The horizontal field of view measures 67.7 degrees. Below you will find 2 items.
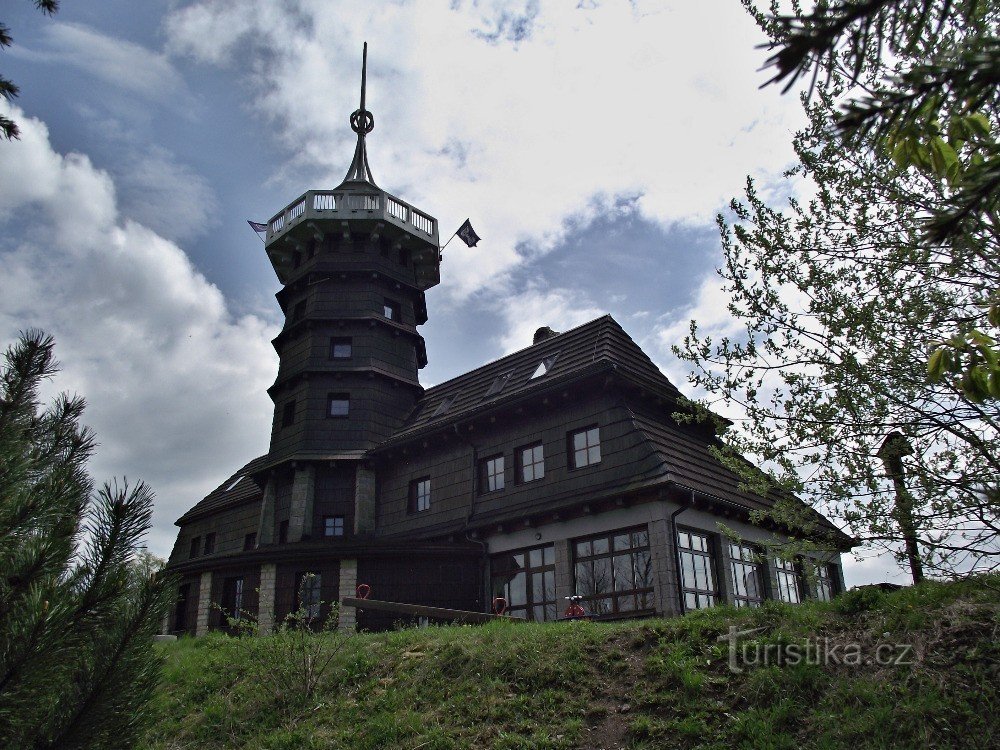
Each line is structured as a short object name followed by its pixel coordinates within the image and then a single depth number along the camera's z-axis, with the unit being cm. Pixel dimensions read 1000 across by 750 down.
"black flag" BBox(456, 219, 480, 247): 3131
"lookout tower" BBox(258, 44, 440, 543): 2556
